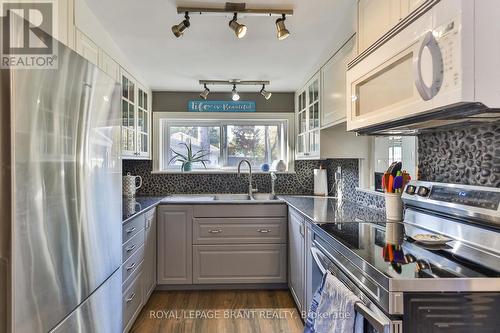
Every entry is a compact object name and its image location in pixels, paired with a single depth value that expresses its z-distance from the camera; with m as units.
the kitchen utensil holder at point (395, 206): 1.80
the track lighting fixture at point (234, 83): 3.26
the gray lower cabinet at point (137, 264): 2.08
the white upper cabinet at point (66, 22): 1.62
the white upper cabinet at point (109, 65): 2.10
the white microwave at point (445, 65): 0.88
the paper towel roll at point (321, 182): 3.46
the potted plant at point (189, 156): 3.84
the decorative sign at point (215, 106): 3.77
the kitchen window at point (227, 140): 3.85
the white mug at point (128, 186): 3.13
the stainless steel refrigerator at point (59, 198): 0.90
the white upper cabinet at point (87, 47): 1.79
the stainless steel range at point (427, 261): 0.90
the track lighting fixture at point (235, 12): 1.76
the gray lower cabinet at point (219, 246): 3.00
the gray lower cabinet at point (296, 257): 2.36
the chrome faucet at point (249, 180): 3.54
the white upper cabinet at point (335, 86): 2.11
